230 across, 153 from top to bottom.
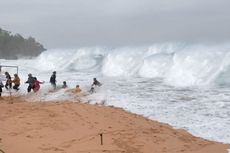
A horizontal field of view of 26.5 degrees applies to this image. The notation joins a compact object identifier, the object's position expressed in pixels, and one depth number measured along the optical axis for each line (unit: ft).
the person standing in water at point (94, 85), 67.67
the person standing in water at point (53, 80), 73.97
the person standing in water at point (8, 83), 71.57
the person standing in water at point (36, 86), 71.87
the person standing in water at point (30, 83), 71.97
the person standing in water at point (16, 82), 73.10
